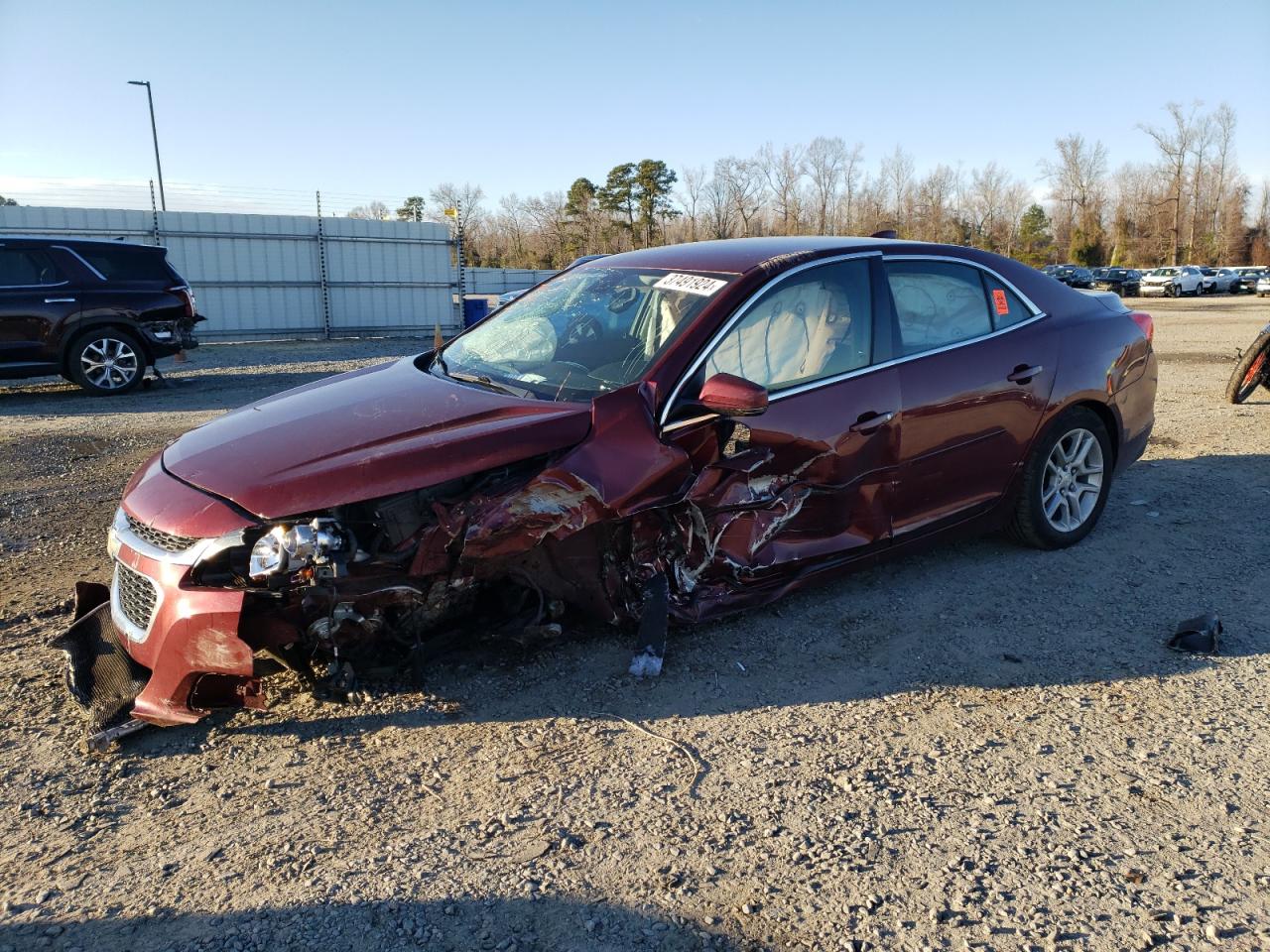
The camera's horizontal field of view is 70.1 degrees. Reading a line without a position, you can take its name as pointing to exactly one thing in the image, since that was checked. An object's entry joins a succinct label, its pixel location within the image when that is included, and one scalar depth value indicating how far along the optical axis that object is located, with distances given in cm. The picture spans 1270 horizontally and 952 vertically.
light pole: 3172
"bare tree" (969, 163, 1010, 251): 6894
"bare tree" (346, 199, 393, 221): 4379
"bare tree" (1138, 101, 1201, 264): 7662
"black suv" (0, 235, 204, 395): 1038
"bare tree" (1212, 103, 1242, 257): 7506
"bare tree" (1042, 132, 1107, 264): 7806
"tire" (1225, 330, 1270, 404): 904
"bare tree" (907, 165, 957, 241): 6056
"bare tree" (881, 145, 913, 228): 6012
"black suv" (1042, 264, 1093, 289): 5031
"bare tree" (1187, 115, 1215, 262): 7562
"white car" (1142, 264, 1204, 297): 4438
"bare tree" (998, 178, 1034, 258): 7069
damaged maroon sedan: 299
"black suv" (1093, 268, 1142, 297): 4870
